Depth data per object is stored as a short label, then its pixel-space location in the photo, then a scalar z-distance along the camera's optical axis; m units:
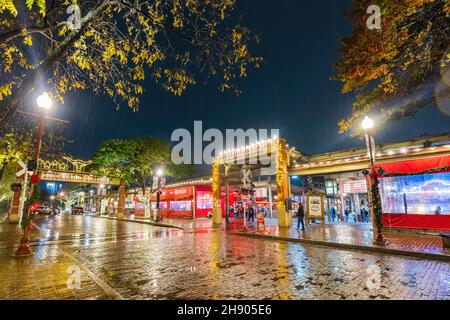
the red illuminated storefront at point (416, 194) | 13.84
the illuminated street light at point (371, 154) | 10.70
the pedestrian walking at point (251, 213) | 26.66
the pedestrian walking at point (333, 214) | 26.21
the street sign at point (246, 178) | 16.27
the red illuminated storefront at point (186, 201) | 34.69
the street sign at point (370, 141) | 11.52
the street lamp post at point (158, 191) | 25.47
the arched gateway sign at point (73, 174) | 34.12
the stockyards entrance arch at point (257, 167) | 18.58
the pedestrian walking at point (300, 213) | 16.06
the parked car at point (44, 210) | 47.34
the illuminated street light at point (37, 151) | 9.02
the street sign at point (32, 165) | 9.41
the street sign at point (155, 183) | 26.20
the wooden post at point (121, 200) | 35.99
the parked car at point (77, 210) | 50.86
